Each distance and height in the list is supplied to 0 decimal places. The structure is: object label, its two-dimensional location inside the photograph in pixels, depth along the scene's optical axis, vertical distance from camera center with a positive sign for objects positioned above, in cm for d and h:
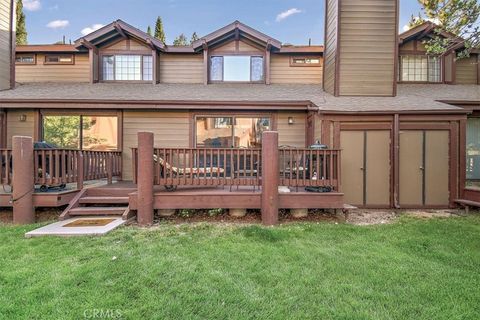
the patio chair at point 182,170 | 529 -29
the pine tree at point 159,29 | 2189 +1055
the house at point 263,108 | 544 +137
